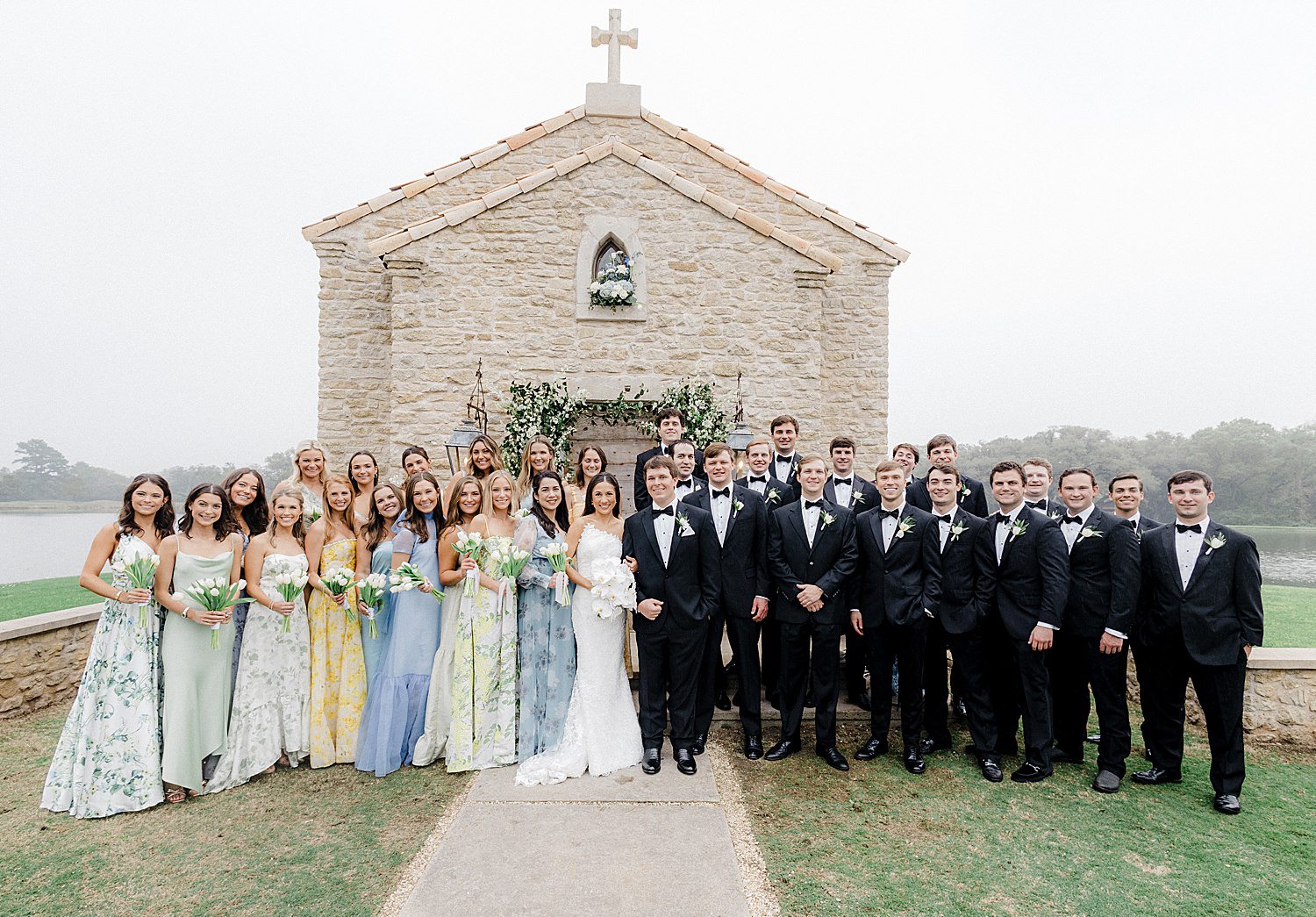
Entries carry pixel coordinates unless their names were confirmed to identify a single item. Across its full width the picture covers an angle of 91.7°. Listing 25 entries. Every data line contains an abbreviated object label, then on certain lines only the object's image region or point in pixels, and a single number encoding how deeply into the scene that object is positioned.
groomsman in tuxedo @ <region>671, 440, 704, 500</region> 4.91
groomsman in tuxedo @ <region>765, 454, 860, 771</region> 4.32
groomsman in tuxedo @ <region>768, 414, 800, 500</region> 5.52
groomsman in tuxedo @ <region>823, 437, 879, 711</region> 5.11
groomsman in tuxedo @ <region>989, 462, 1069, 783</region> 4.14
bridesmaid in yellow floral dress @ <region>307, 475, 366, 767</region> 4.34
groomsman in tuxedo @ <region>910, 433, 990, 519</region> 5.30
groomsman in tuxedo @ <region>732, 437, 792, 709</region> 4.96
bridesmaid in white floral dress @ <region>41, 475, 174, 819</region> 3.80
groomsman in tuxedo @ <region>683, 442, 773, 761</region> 4.39
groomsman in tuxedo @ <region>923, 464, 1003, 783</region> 4.26
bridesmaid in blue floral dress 4.34
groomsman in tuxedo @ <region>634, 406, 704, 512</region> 5.81
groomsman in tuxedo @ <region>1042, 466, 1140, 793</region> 4.11
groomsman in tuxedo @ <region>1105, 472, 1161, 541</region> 4.39
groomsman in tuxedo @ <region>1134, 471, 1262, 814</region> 3.88
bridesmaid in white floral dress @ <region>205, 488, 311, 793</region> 4.13
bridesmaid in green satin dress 3.92
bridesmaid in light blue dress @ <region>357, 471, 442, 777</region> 4.27
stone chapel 8.21
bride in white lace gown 4.16
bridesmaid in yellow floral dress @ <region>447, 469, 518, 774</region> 4.23
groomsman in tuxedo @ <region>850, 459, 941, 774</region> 4.27
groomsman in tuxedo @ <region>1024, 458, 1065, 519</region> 4.76
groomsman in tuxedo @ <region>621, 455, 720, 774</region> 4.23
